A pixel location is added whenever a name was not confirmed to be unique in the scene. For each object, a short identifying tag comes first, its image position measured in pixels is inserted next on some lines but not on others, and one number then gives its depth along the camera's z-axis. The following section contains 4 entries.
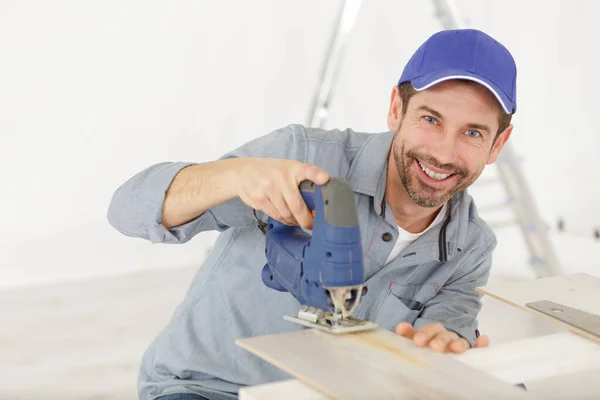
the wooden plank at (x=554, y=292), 1.54
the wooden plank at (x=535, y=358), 1.34
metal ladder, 2.65
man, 1.58
